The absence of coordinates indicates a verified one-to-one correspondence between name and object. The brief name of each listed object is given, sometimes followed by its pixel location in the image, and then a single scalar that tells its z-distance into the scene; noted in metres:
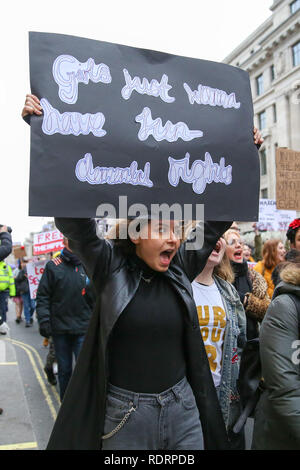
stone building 31.92
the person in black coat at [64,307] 4.71
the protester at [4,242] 4.56
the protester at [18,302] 12.13
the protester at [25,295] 11.39
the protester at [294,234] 3.63
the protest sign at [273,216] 9.62
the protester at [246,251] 5.91
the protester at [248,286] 3.40
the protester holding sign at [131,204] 1.90
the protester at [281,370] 2.04
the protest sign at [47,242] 8.11
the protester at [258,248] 9.98
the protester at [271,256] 5.36
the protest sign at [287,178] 4.30
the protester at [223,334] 2.75
